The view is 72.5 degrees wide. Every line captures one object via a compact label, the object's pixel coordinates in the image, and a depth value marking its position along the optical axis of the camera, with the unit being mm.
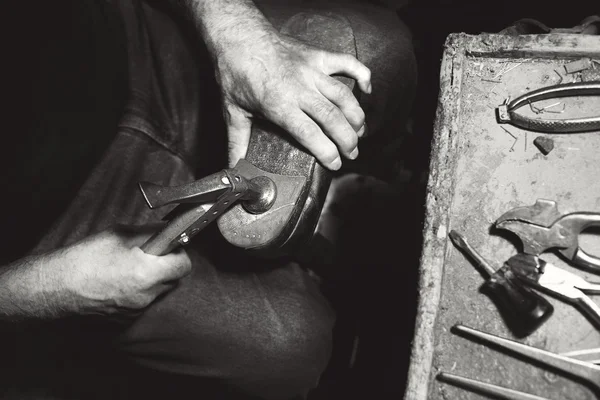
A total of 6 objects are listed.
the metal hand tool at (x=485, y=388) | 612
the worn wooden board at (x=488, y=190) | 651
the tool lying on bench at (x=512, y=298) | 604
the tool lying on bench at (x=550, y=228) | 639
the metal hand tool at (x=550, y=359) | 599
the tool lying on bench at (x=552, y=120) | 683
